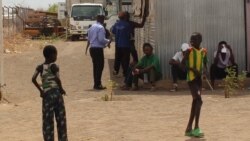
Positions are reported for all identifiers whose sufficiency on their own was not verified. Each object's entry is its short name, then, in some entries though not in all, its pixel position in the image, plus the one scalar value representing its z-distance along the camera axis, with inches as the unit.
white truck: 1268.5
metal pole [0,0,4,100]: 457.1
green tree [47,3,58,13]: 2638.8
